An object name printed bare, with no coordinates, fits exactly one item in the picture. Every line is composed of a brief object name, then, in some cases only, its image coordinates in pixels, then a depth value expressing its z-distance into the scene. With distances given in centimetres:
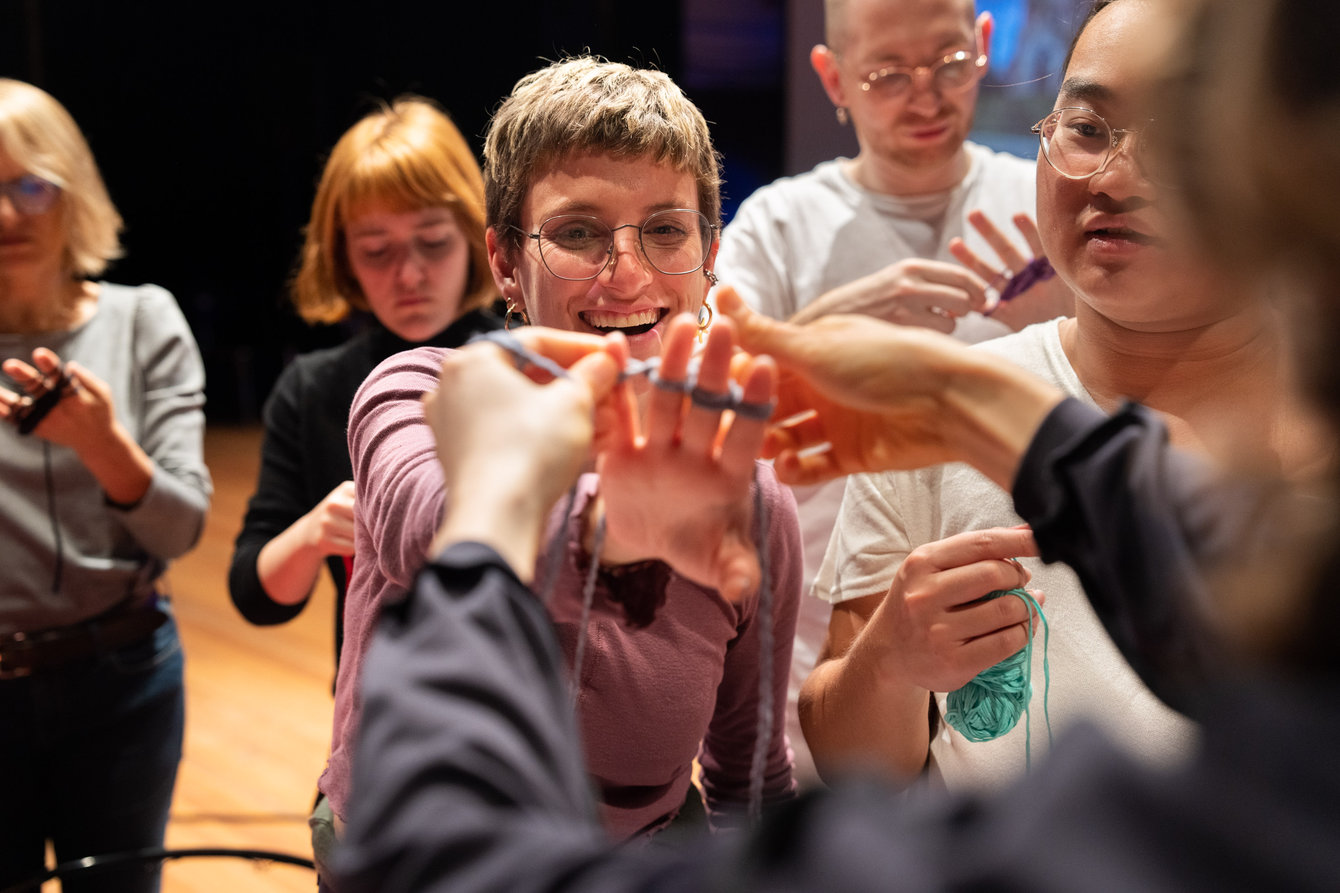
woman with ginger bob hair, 188
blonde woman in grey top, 176
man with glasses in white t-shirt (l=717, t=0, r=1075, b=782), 186
